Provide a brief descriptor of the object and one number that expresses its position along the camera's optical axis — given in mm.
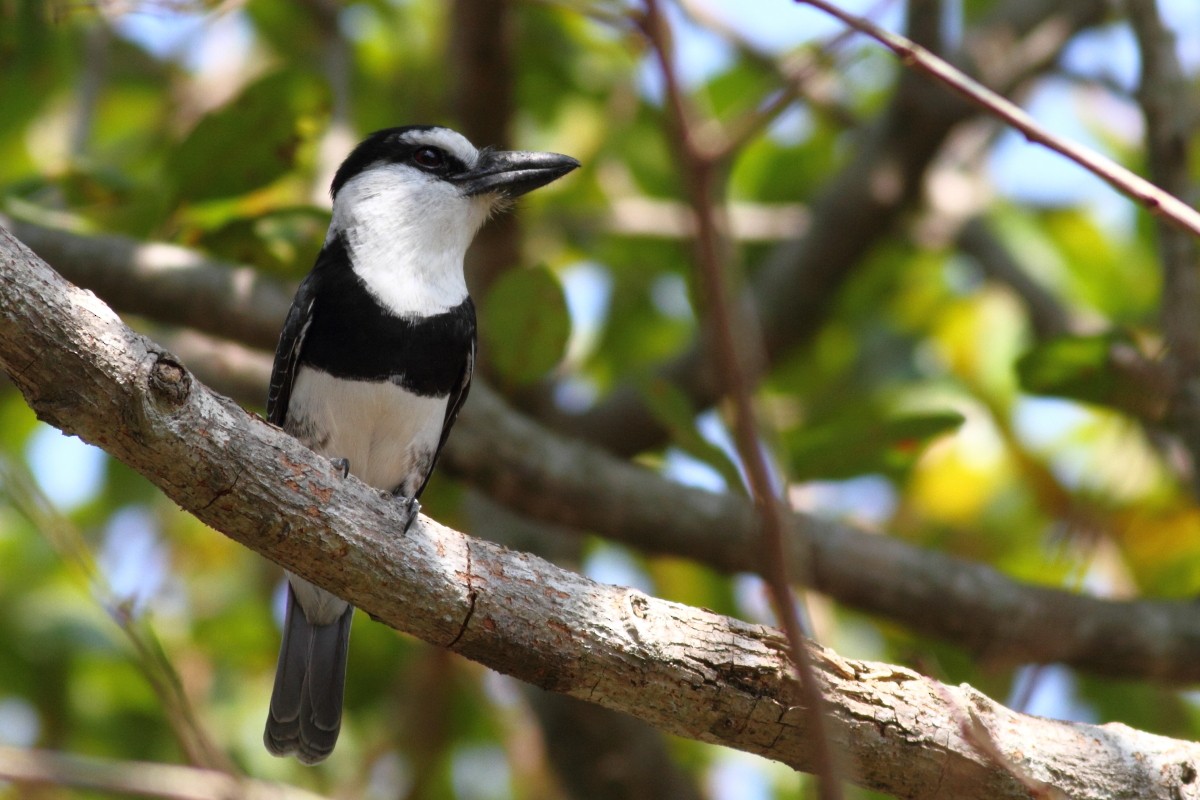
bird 7336
